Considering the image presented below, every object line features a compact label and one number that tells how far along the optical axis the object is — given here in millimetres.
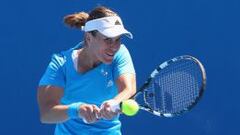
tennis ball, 6254
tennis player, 6664
